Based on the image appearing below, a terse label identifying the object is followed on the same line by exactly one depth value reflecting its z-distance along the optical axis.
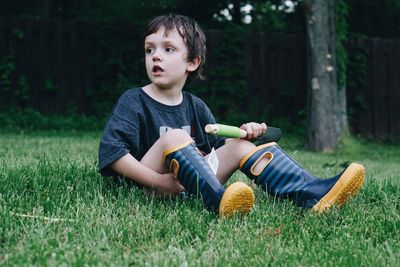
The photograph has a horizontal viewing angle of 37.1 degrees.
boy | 2.75
